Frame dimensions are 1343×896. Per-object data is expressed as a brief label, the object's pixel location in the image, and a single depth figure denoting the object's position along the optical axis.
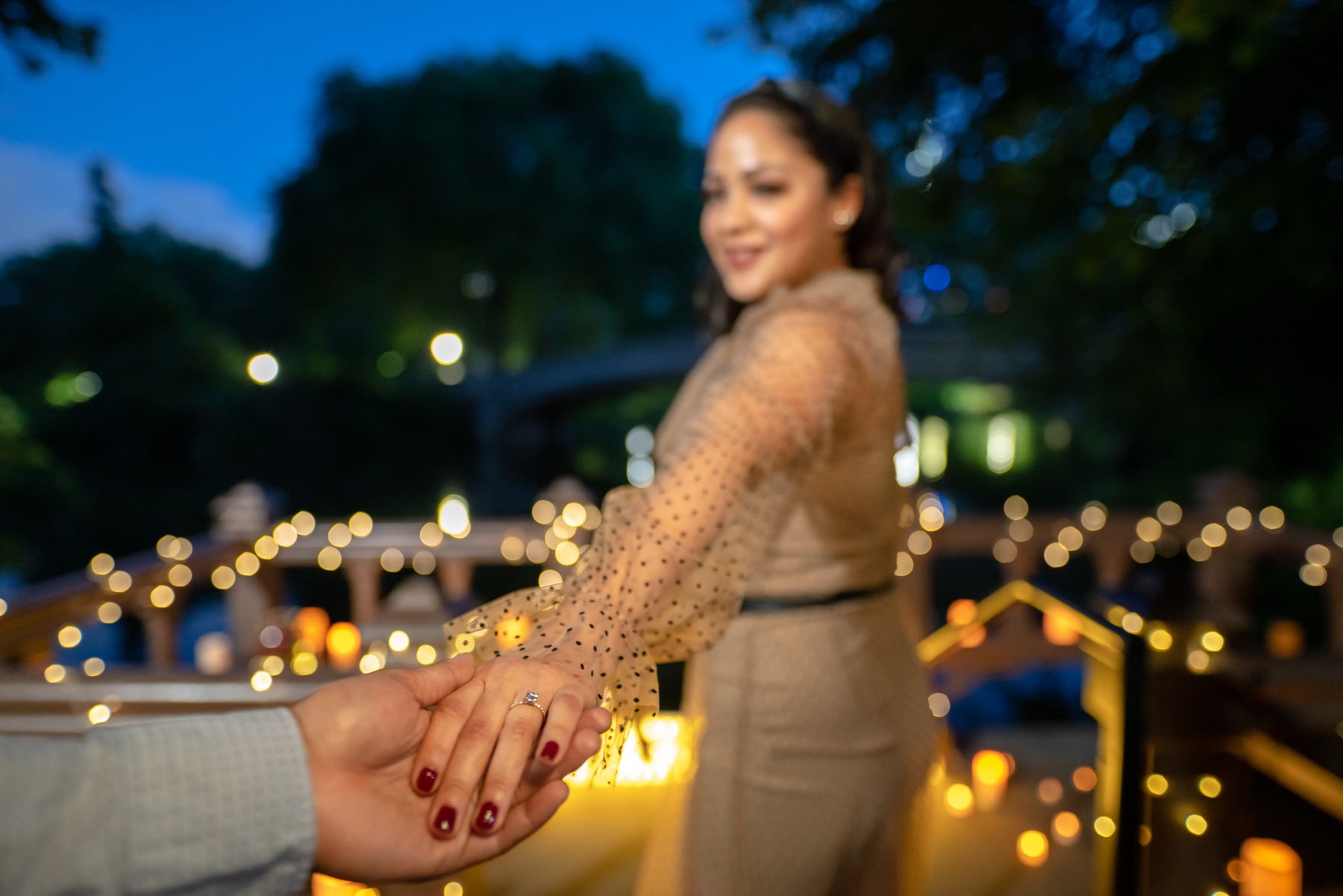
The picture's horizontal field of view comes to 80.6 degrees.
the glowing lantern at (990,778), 3.41
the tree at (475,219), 18.09
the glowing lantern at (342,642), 4.02
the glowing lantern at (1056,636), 3.52
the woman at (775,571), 0.93
